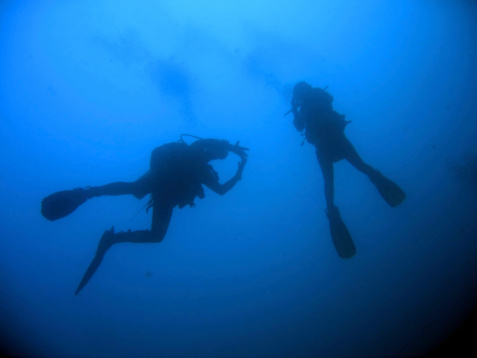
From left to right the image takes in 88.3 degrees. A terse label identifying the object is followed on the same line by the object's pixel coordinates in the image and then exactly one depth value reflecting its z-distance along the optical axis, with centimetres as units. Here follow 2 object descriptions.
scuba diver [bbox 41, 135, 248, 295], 427
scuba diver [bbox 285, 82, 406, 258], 520
